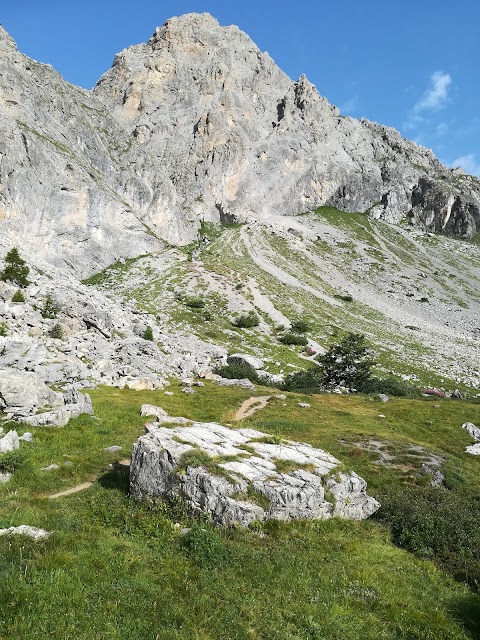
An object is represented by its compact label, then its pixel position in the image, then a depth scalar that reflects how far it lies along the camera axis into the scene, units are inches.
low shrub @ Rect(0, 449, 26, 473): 600.7
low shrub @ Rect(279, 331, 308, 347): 2549.2
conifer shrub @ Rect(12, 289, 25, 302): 1659.7
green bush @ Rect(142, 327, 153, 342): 1952.5
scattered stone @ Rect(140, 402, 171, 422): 974.4
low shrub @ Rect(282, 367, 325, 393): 1690.5
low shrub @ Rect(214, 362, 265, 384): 1736.0
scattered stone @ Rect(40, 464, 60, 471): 633.9
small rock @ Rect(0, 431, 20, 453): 665.0
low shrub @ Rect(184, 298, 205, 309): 3093.0
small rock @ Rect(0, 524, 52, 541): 414.0
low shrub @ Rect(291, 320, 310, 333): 2824.8
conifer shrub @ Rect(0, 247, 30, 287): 1881.2
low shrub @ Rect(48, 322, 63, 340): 1510.8
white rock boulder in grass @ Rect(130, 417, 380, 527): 497.7
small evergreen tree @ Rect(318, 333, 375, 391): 1876.2
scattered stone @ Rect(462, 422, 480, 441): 1134.4
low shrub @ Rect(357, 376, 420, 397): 1774.1
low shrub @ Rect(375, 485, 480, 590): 486.0
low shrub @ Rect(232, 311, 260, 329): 2802.7
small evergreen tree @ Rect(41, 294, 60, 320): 1696.6
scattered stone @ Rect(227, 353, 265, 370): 1994.3
